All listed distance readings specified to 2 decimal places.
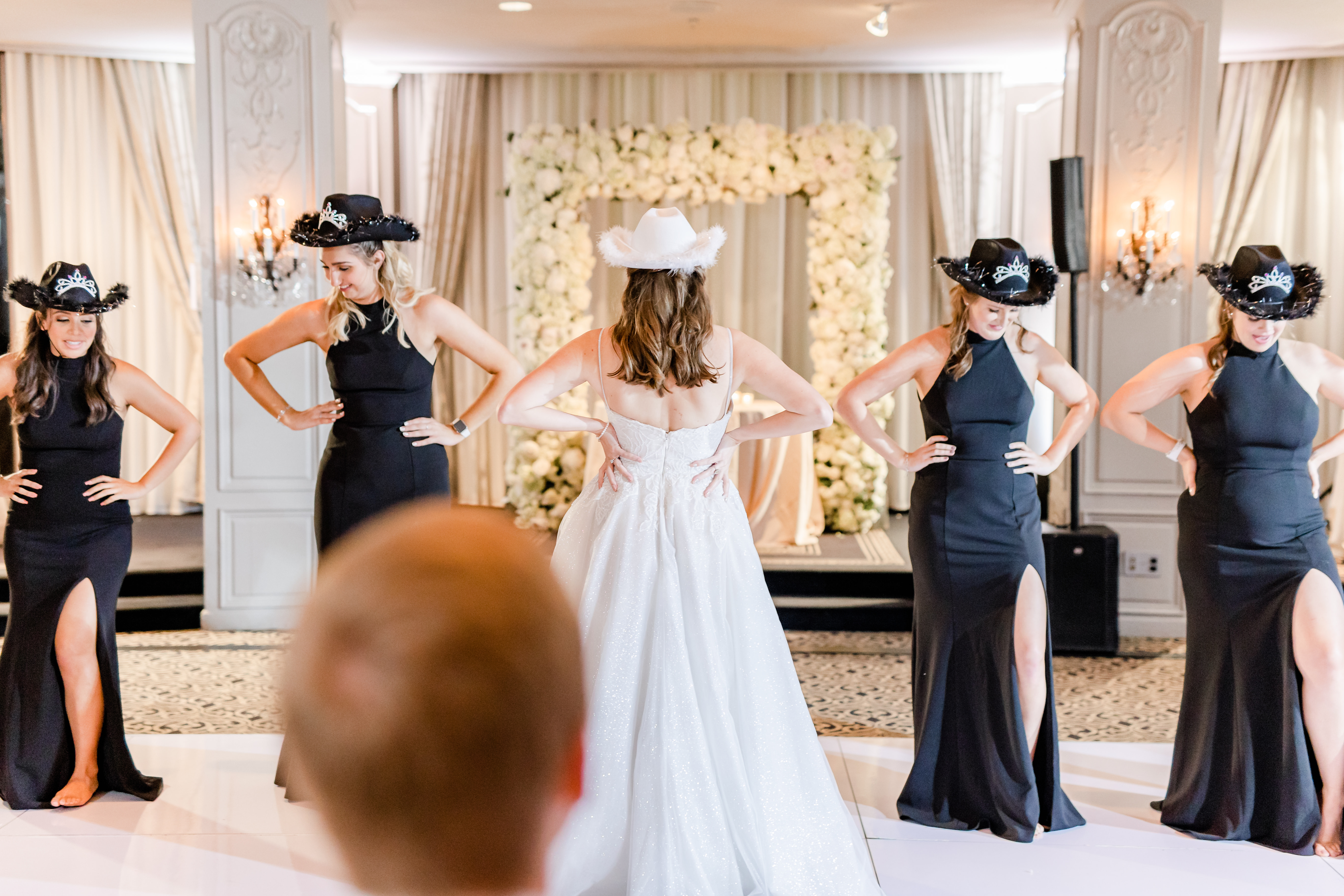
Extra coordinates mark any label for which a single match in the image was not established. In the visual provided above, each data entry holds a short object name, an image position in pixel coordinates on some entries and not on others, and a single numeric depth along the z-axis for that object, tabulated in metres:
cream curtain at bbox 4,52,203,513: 7.91
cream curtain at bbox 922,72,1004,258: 8.70
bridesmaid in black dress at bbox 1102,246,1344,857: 3.53
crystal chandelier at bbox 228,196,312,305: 6.08
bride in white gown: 3.02
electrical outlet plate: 6.25
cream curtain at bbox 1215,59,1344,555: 7.88
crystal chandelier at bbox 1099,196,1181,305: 5.98
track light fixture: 6.81
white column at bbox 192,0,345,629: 6.11
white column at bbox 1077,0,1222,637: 6.01
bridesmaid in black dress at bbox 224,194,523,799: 3.94
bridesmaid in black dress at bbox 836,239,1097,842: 3.68
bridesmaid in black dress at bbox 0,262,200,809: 3.86
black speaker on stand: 5.76
